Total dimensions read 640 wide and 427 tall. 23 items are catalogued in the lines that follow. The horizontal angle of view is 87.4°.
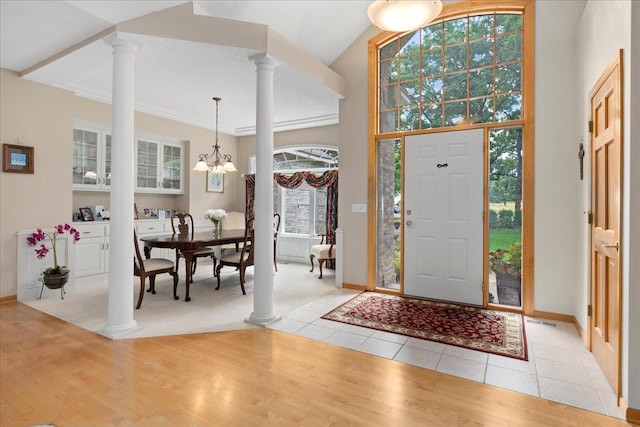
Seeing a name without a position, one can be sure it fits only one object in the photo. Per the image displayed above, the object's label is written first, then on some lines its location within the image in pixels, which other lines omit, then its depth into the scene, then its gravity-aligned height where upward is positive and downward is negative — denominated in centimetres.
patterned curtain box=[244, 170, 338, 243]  609 +60
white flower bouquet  488 -2
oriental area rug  288 -108
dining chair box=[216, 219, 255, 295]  444 -61
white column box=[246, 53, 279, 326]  329 +15
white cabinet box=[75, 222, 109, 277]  477 -53
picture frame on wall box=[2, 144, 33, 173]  393 +65
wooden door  209 -4
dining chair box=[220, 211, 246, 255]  674 -15
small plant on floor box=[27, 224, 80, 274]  413 -36
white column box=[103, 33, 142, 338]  301 +26
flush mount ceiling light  208 +130
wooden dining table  402 -36
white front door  389 -2
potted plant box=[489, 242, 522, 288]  374 -56
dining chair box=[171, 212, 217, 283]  462 -55
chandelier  495 +70
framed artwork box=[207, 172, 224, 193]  692 +65
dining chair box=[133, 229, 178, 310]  380 -66
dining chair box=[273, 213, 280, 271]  600 -23
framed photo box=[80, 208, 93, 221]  501 -2
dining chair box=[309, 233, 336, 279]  535 -61
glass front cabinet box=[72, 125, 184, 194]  500 +86
